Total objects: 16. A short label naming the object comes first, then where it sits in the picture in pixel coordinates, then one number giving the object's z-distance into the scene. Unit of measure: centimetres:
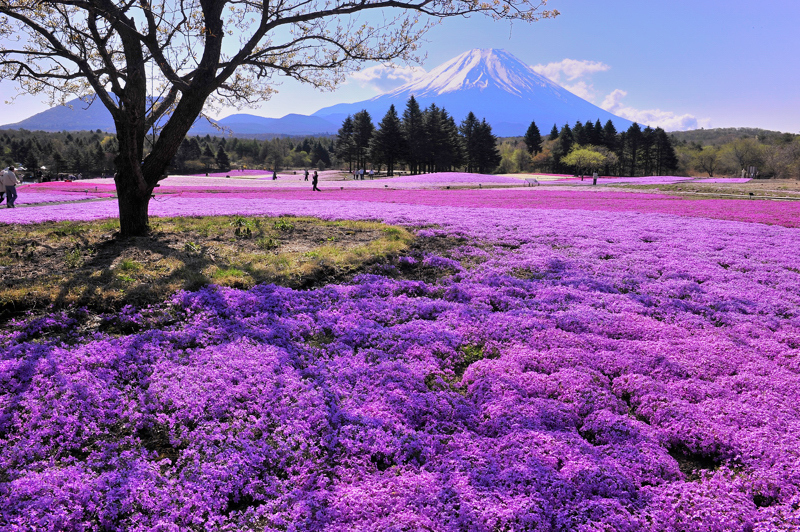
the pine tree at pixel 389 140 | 8173
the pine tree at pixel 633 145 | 10971
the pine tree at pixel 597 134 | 10606
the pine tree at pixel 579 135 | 10675
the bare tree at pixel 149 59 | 979
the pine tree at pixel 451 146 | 8819
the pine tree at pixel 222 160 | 12359
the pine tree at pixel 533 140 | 12000
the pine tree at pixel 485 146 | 9738
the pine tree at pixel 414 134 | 8456
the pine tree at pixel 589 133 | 10625
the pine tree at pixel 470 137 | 9825
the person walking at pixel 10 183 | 2264
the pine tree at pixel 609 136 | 10688
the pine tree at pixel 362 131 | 9050
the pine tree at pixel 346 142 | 9515
